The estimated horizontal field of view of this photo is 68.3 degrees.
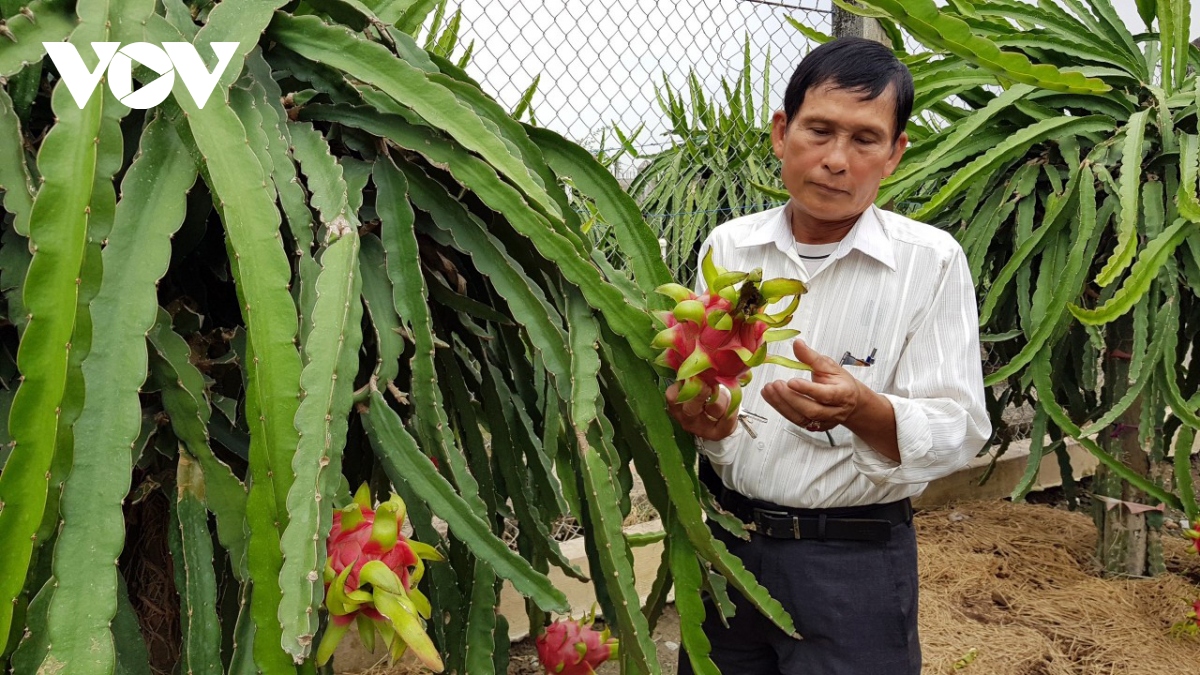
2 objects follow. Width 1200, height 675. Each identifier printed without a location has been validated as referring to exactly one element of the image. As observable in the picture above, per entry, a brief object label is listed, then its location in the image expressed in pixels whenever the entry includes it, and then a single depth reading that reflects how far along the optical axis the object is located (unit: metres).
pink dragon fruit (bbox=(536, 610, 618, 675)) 1.21
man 1.09
